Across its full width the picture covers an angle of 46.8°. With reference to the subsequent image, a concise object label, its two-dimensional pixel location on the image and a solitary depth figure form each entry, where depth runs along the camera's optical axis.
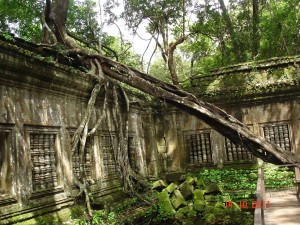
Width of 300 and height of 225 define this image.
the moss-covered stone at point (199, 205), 8.66
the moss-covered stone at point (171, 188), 9.62
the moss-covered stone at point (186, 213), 8.52
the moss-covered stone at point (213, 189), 10.01
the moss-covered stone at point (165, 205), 8.68
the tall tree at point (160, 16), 16.03
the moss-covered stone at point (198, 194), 9.15
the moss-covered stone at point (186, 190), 9.69
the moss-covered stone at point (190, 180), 10.43
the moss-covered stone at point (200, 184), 10.48
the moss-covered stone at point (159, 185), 10.62
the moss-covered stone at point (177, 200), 9.03
